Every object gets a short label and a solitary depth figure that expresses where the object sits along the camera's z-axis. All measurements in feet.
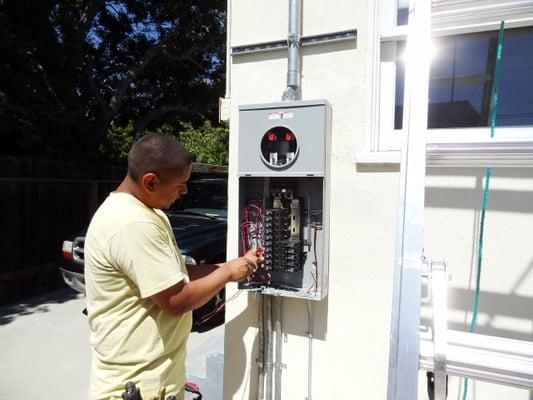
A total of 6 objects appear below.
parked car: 15.87
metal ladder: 3.00
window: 6.57
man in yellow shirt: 5.45
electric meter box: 7.27
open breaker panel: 7.33
